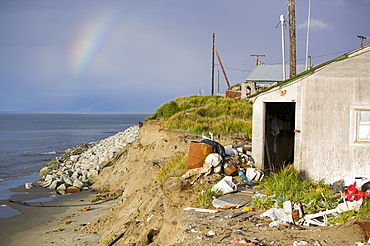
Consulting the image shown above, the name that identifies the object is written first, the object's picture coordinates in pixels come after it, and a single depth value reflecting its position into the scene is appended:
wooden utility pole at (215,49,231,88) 62.32
